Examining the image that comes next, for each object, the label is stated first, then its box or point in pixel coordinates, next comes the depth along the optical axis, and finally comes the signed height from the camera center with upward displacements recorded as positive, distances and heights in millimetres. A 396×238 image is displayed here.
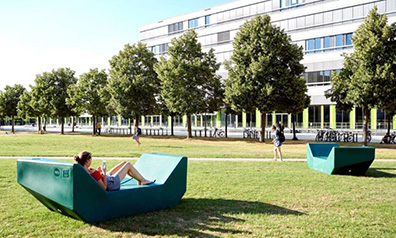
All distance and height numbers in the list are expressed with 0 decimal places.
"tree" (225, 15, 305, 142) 29328 +4095
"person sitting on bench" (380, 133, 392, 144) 30141 -1867
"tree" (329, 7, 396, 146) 23984 +3455
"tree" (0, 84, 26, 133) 58781 +2758
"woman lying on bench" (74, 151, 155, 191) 6141 -1031
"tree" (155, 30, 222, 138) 35344 +3830
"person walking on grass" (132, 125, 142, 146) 25817 -1176
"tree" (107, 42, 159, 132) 40719 +3885
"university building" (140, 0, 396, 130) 46156 +11380
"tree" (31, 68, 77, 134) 50125 +3352
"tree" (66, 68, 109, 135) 45022 +2858
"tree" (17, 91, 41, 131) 54906 +1486
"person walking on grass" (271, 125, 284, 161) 15758 -913
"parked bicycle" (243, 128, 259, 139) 37472 -1723
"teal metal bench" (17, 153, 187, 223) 5676 -1284
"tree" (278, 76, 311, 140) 29312 +1757
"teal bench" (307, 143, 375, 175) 11383 -1368
